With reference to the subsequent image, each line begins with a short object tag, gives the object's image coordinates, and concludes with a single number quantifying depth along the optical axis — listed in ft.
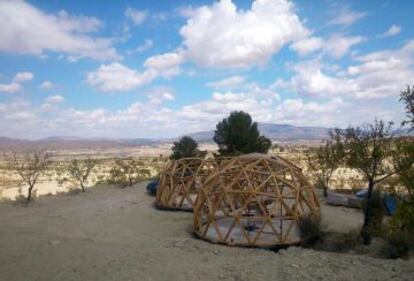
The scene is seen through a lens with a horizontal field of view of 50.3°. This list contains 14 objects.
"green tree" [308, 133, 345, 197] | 81.16
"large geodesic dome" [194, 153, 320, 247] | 49.21
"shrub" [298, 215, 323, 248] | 48.55
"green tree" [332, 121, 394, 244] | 49.24
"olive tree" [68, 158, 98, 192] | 107.80
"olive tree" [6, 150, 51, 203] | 92.17
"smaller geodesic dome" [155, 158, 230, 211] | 72.23
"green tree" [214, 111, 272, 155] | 101.19
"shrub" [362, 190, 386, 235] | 49.11
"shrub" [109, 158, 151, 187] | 110.10
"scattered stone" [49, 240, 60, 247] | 41.89
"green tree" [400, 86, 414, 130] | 32.63
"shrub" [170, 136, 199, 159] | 106.42
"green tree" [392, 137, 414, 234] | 30.16
